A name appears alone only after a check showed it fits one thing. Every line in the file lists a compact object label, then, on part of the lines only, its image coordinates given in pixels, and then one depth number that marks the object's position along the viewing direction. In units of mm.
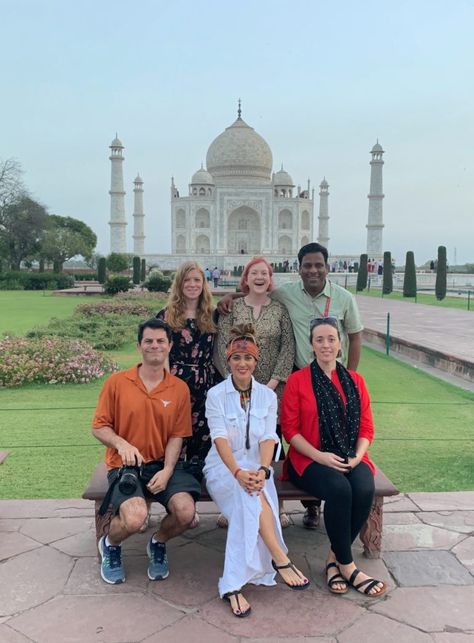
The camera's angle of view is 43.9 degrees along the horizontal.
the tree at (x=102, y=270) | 30172
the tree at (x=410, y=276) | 23453
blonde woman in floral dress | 3018
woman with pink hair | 3041
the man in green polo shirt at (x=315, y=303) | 3109
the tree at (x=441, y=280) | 21797
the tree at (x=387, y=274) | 25500
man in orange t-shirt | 2535
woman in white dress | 2428
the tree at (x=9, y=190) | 34906
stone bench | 2656
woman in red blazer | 2498
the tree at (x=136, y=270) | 29569
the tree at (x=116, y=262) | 35953
